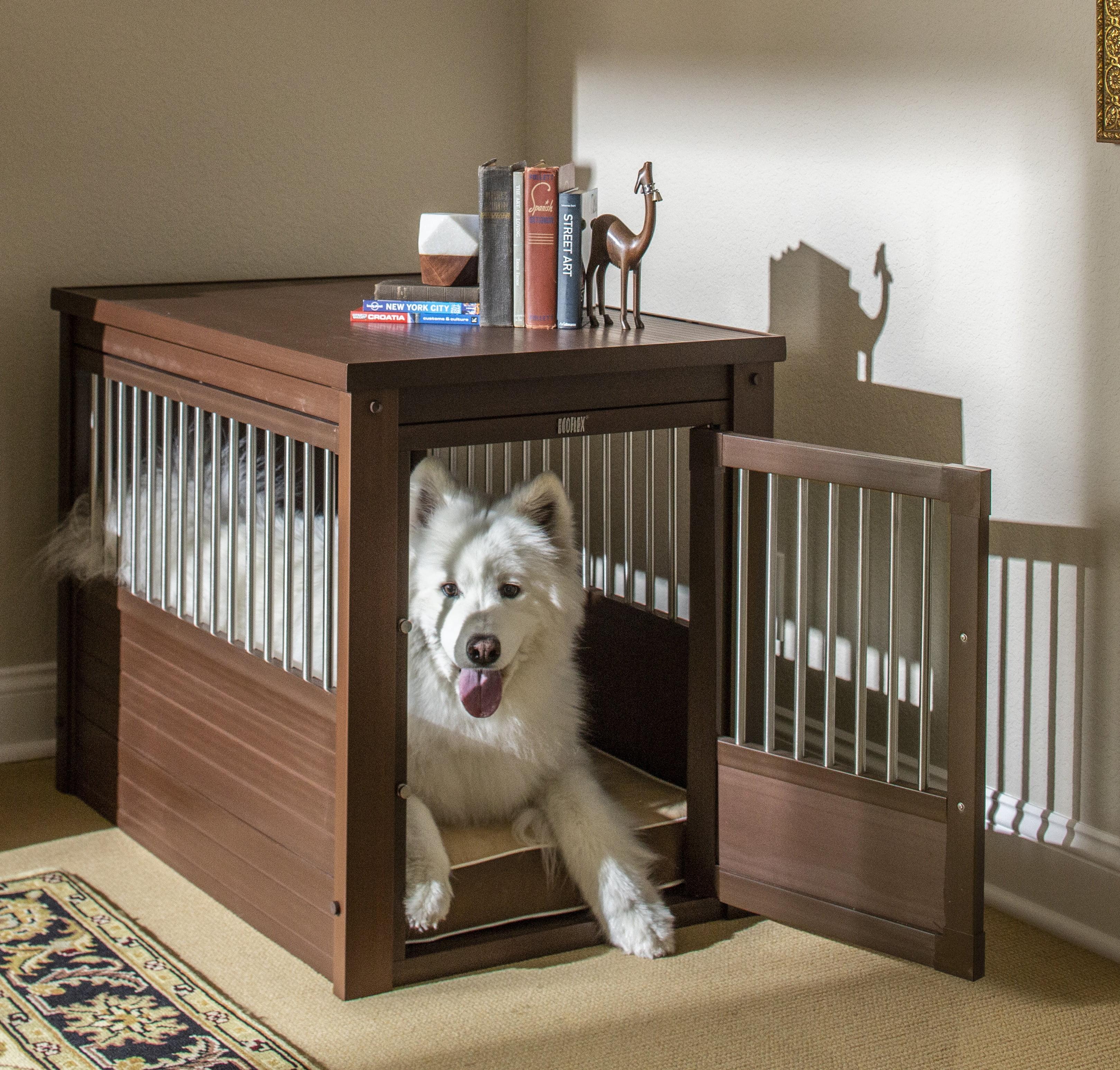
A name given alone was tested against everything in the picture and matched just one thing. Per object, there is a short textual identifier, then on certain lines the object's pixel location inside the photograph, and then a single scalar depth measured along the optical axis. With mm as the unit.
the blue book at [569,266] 1865
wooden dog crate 1640
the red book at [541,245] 1858
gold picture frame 1707
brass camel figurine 1894
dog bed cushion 1792
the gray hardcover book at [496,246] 1881
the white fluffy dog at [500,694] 1767
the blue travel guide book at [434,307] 1938
